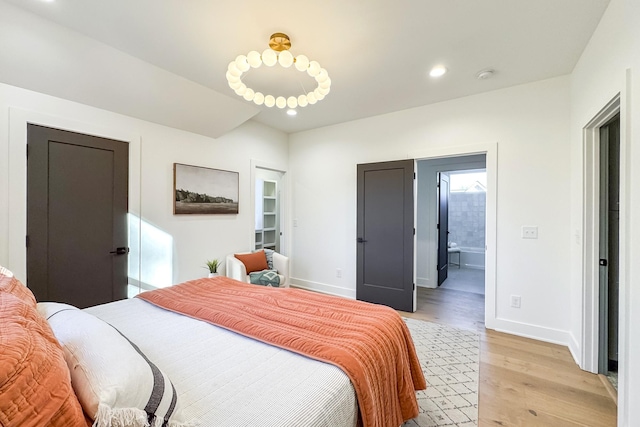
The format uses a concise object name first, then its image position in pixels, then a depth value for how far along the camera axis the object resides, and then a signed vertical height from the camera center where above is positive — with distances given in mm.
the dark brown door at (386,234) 3641 -271
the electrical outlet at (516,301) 2986 -933
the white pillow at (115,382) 695 -467
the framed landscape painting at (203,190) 3337 +300
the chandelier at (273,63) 1904 +1048
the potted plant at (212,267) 3453 -681
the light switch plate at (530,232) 2893 -181
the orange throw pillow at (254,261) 3719 -651
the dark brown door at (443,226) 4988 -213
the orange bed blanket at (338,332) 1183 -594
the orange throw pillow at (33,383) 554 -379
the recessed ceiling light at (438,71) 2628 +1406
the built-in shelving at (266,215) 4911 -24
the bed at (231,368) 848 -624
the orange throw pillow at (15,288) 1148 -332
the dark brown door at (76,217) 2361 -39
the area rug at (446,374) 1769 -1290
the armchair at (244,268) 3533 -744
